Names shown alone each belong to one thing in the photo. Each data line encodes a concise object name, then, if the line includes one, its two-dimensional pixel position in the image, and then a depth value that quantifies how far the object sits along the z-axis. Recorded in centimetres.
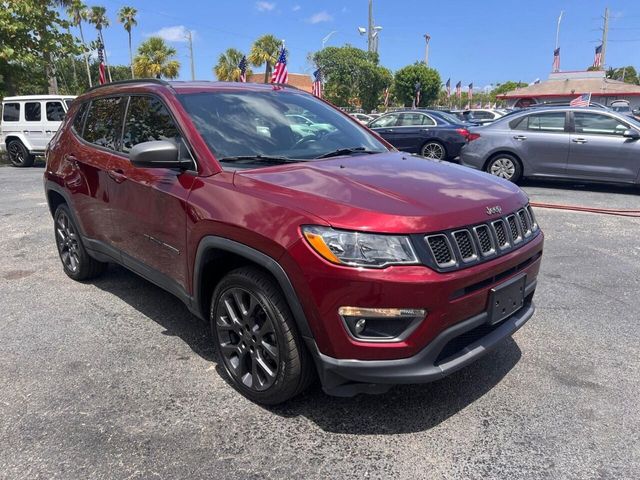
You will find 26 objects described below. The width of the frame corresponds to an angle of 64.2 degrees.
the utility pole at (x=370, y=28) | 4726
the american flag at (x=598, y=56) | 4559
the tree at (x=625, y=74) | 9012
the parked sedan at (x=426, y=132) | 1281
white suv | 1482
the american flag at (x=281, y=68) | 1675
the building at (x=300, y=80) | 6761
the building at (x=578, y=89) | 5425
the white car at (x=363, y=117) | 2945
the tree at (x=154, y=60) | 4444
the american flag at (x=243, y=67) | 2117
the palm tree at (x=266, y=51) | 4650
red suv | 233
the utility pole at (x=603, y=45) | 5229
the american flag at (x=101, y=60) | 1968
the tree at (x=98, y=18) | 4506
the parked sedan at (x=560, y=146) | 888
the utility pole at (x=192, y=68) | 5656
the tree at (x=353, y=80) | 5928
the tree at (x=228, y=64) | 5028
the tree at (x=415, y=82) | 6022
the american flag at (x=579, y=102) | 1952
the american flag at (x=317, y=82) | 2177
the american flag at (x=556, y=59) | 5009
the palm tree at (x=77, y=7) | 1712
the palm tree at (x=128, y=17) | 4700
